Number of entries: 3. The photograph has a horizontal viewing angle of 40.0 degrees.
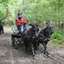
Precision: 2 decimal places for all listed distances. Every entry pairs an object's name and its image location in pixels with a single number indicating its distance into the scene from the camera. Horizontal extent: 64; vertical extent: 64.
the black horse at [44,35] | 4.84
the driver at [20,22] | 6.88
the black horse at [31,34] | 4.79
